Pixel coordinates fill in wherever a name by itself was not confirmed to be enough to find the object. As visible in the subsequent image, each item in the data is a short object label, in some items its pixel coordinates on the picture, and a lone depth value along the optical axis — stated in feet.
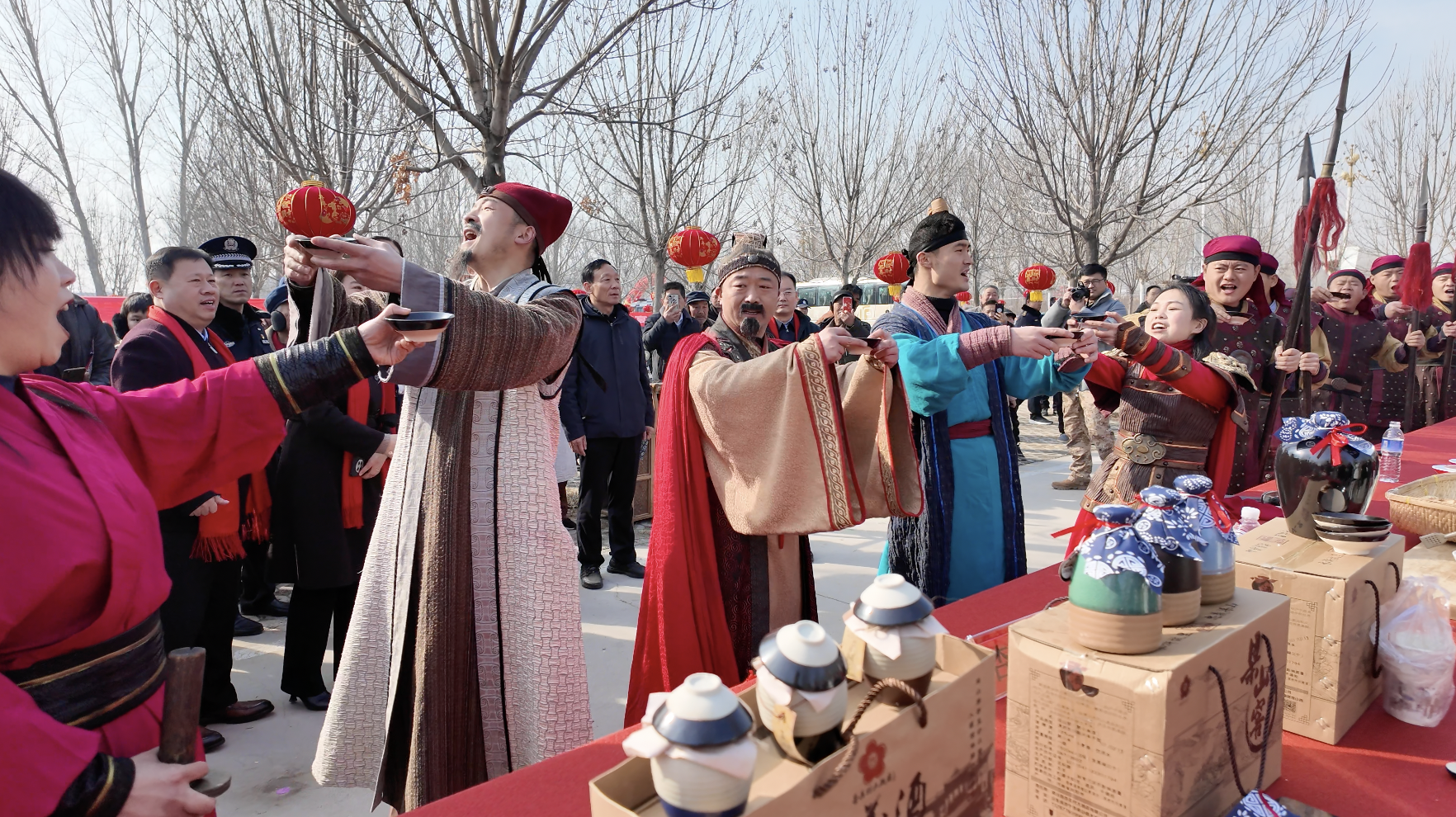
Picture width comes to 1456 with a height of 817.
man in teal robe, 8.65
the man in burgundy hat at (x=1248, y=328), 11.55
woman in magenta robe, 3.24
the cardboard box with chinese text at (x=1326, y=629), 4.42
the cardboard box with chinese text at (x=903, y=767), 2.64
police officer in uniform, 12.21
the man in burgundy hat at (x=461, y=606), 6.49
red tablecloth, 3.76
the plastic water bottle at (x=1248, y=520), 6.61
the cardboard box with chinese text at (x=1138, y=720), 3.35
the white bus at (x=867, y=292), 68.28
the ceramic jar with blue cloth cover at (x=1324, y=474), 5.59
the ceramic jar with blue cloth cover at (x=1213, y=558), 4.14
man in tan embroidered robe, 7.43
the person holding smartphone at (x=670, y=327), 22.59
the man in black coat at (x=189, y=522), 9.49
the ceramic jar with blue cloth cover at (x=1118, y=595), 3.49
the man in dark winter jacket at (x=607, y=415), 15.78
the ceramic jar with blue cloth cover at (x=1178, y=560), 3.83
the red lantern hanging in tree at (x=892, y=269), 27.32
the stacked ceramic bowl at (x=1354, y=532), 5.03
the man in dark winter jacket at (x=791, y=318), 19.51
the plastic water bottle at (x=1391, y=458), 10.58
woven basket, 7.14
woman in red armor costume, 9.02
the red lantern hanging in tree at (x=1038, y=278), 30.73
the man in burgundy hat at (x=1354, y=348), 17.95
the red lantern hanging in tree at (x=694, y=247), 17.67
